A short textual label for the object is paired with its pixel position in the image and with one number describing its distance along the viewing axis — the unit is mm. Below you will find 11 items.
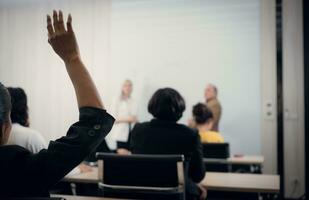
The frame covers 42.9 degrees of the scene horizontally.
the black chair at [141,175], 1856
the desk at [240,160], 2996
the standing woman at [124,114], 5312
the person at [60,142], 759
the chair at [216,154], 2973
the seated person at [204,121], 3199
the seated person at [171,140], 2172
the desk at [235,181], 2082
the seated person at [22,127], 2160
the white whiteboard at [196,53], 4891
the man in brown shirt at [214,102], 4934
